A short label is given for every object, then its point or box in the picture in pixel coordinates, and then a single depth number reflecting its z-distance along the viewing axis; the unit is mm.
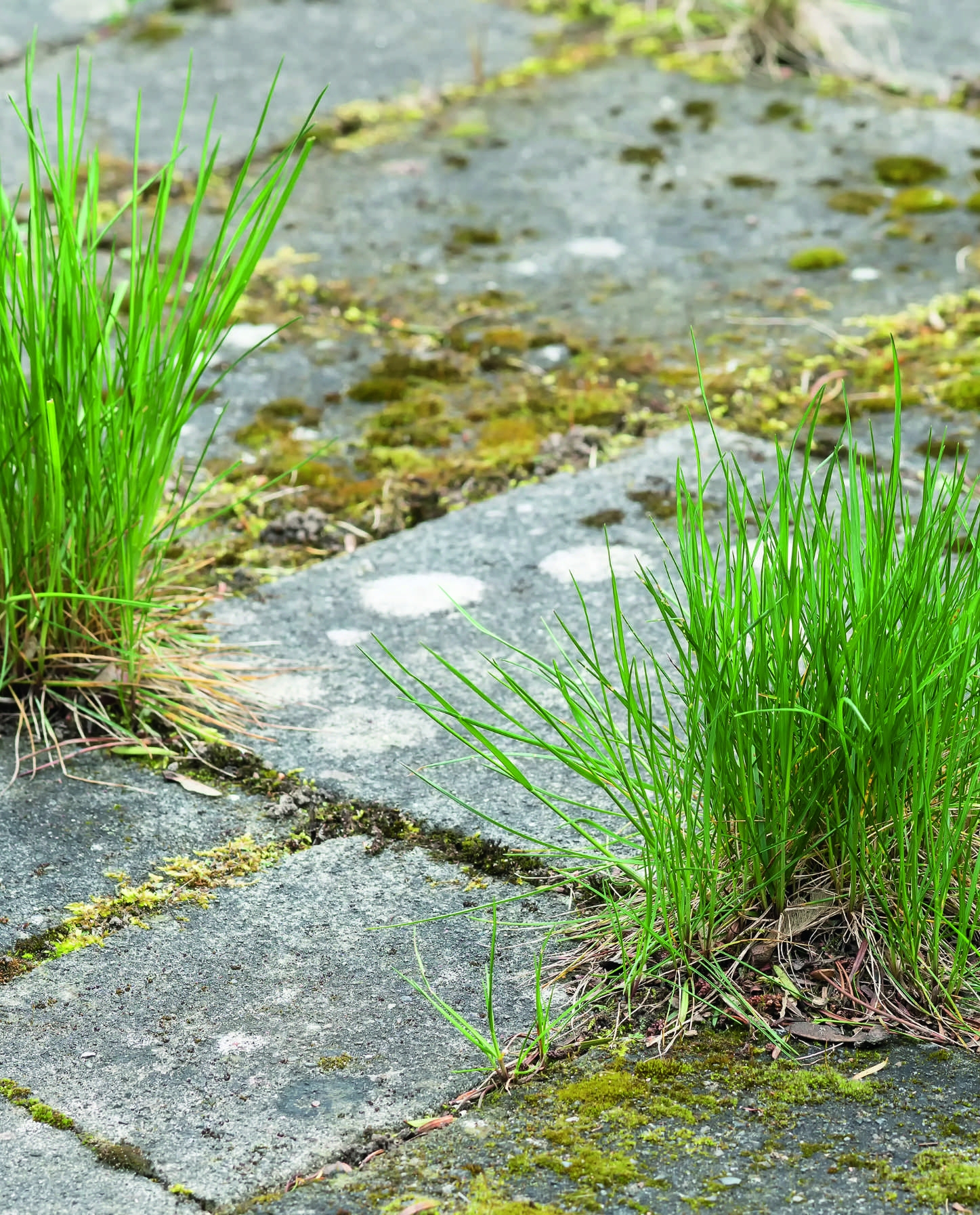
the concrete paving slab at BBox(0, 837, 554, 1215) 2234
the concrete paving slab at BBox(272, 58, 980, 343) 3821
